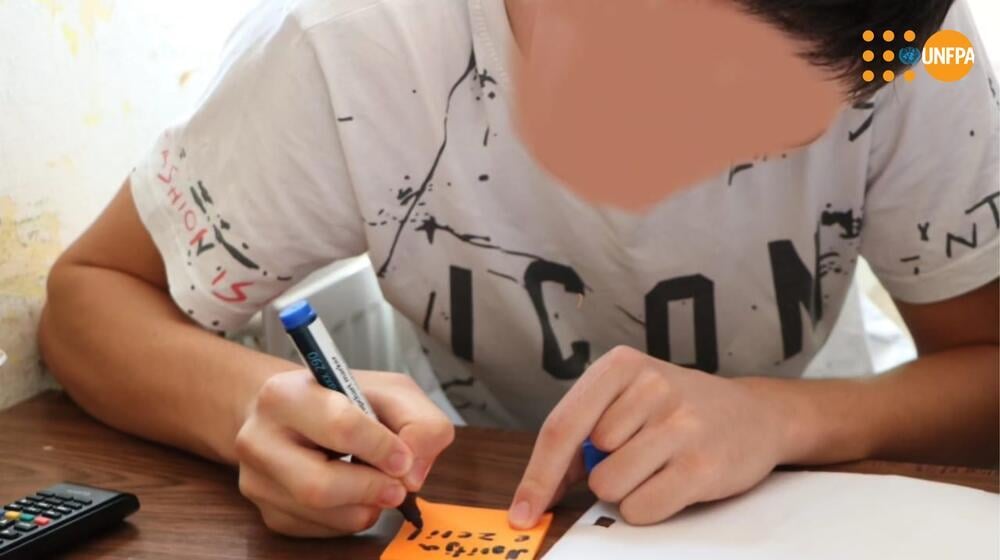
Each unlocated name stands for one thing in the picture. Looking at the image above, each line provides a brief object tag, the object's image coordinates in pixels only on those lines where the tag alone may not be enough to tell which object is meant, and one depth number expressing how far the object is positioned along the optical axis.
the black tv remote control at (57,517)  0.55
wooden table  0.58
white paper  0.53
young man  0.69
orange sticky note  0.56
